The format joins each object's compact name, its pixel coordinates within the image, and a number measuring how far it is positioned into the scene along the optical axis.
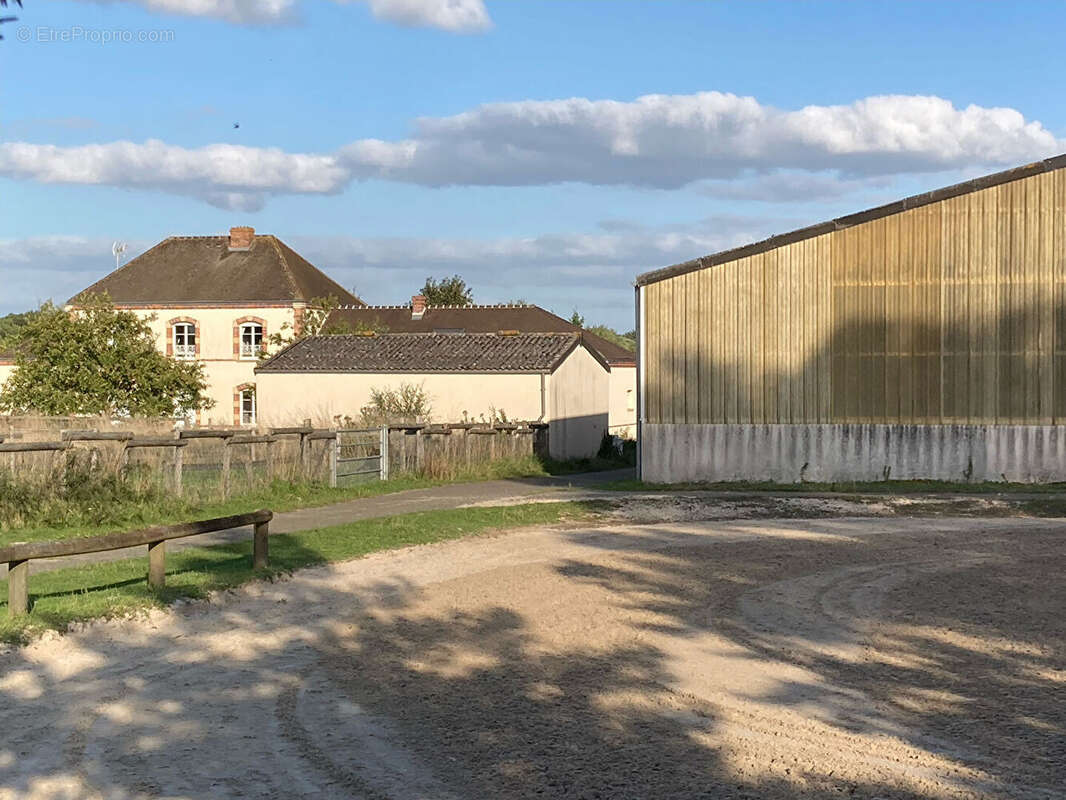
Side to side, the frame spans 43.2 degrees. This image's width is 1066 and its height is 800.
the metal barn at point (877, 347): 30.08
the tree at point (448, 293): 96.38
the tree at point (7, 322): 151.48
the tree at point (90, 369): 46.75
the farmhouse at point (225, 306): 62.03
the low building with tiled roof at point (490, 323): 64.00
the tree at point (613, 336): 115.96
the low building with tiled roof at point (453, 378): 45.12
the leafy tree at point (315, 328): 60.62
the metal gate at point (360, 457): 30.09
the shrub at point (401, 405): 43.66
